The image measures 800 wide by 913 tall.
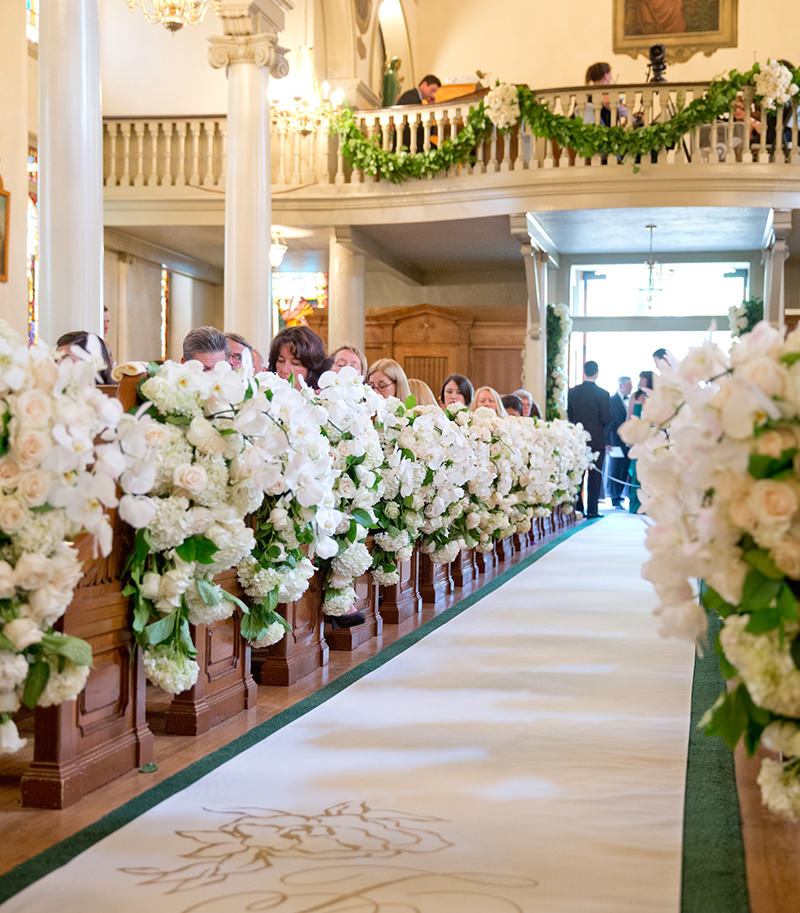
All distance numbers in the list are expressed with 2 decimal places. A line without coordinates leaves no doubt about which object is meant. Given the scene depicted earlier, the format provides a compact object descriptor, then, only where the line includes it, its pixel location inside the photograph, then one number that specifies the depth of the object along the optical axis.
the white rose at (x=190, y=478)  3.51
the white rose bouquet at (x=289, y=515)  4.06
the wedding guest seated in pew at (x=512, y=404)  11.91
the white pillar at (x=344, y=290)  15.52
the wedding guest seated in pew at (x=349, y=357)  7.09
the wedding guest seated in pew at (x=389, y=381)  7.41
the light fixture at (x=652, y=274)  16.31
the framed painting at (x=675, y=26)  19.20
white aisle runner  2.62
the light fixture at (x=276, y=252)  14.68
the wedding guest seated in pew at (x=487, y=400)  10.37
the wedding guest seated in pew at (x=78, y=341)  5.25
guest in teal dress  13.31
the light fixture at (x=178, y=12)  10.70
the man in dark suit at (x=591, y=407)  15.16
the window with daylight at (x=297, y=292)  18.59
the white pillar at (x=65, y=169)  7.38
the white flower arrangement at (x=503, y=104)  14.02
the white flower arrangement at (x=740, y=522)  2.13
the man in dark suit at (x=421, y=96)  15.57
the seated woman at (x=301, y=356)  6.35
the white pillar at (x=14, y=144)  9.28
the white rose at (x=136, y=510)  3.19
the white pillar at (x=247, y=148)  10.82
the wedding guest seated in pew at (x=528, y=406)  12.62
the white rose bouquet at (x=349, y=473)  5.04
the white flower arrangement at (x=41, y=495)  2.72
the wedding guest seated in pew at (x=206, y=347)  5.66
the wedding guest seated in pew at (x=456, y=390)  9.74
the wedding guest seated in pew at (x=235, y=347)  6.20
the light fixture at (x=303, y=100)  14.73
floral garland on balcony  13.43
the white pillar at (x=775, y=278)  14.29
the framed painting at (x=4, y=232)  9.19
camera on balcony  14.64
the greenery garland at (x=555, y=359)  16.52
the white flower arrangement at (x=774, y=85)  13.38
